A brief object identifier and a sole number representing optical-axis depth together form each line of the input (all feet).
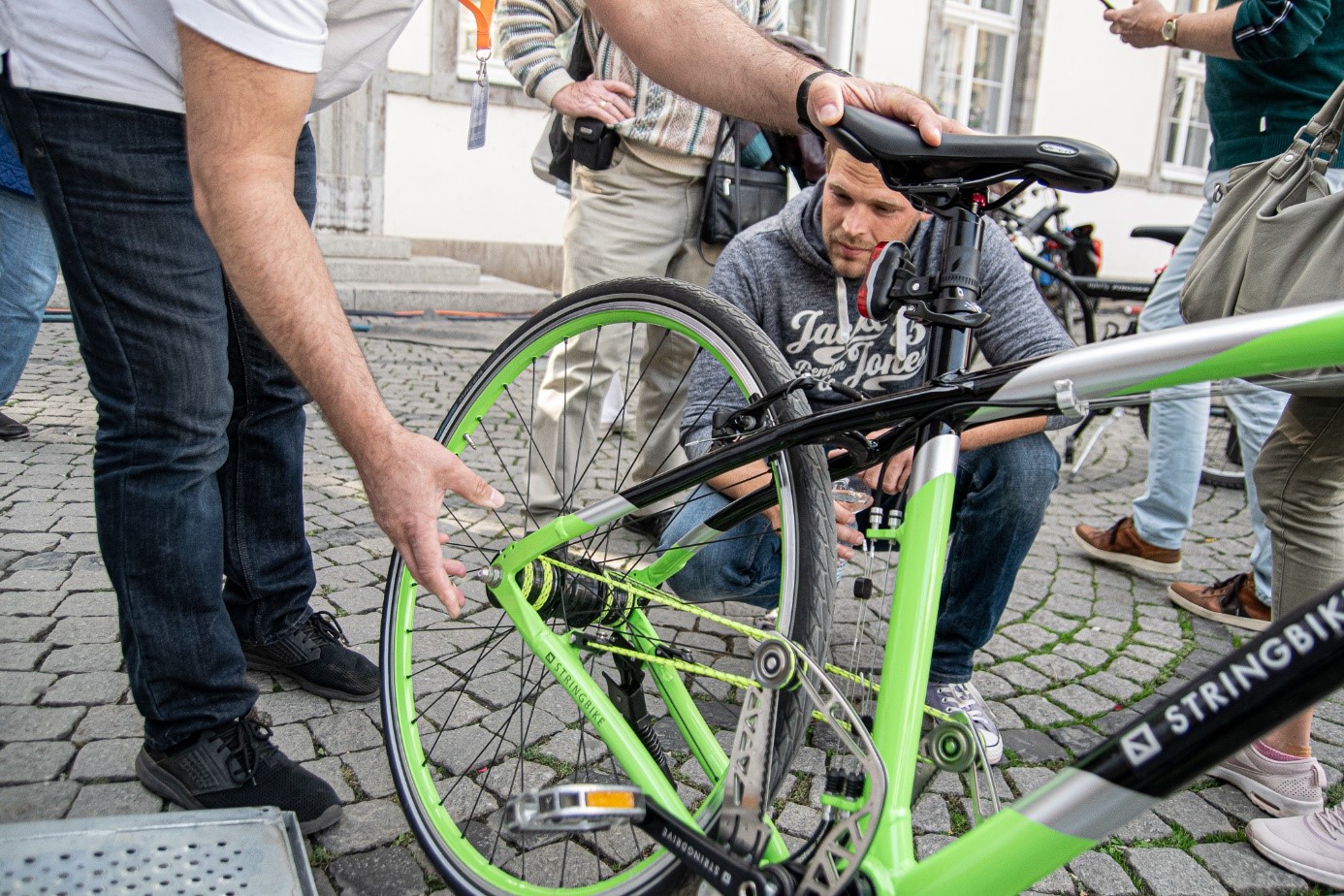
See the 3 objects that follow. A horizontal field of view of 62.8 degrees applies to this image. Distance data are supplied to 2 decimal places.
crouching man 7.79
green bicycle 3.78
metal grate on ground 5.45
